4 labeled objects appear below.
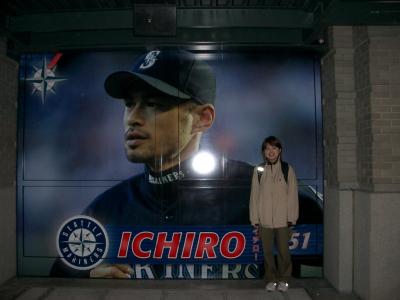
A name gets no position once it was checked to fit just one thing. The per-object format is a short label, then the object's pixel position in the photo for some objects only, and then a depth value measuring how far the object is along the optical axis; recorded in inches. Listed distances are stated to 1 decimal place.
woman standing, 206.1
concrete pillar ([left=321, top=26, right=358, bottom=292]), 209.8
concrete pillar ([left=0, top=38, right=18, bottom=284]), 227.1
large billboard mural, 233.8
